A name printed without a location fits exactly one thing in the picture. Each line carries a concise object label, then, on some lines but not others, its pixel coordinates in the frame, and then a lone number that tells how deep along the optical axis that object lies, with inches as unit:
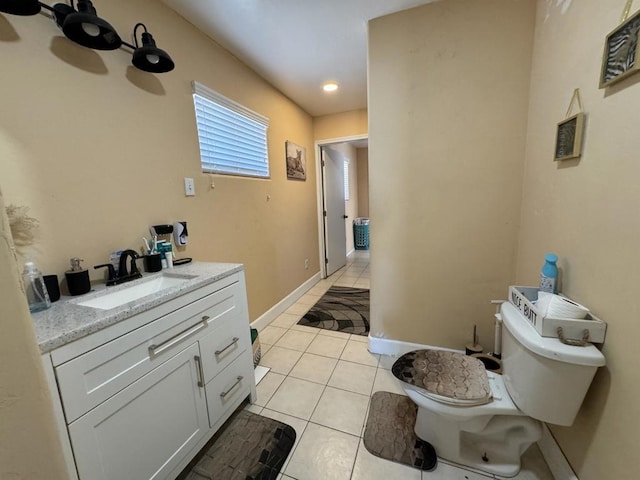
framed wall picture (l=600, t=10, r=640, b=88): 30.8
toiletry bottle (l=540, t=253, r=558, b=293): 45.1
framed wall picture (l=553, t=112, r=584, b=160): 40.5
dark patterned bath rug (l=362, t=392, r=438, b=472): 49.4
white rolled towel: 37.2
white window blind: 72.7
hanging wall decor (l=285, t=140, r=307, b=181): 116.1
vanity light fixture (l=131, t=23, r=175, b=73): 50.4
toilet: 36.3
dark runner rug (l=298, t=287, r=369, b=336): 99.6
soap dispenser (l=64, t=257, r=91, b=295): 43.6
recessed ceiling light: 103.8
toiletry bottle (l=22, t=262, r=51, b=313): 37.0
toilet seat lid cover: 43.1
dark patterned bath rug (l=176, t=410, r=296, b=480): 47.6
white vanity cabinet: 31.5
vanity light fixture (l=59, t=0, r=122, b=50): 40.0
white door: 152.3
